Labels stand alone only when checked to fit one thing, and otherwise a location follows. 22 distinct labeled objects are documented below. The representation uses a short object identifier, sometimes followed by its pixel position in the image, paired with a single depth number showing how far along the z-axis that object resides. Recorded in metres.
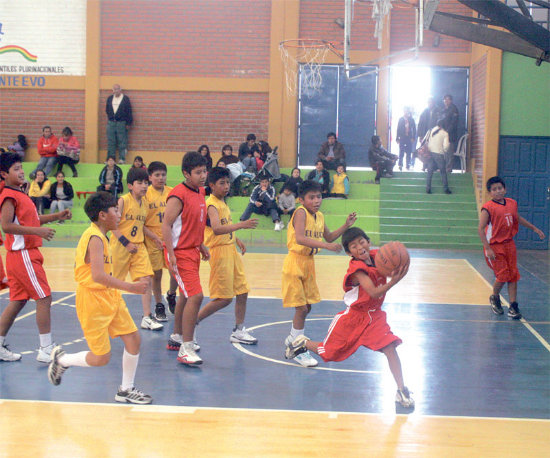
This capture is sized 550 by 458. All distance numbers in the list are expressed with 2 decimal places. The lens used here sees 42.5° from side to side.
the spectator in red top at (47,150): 16.62
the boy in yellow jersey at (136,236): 6.37
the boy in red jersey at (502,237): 7.46
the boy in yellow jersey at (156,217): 6.80
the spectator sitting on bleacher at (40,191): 14.93
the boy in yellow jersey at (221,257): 5.81
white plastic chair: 16.78
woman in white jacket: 15.74
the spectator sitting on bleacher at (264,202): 14.62
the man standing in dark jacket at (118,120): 17.17
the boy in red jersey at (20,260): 5.31
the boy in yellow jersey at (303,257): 5.55
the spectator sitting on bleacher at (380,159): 16.60
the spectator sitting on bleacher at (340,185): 15.84
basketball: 4.31
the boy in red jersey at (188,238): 5.44
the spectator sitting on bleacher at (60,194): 15.01
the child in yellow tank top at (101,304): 4.35
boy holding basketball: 4.55
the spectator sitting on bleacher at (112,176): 15.60
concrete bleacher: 14.85
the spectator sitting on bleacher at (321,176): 15.59
